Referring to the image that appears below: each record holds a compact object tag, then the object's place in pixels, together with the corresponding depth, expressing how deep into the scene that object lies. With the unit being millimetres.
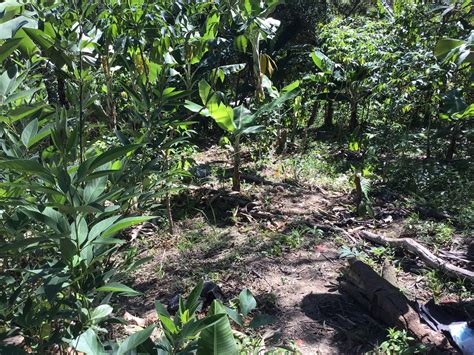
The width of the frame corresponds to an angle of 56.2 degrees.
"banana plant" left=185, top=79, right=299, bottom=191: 4289
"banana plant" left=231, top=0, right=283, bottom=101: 4445
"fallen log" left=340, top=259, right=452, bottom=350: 2518
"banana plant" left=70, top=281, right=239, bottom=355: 1333
